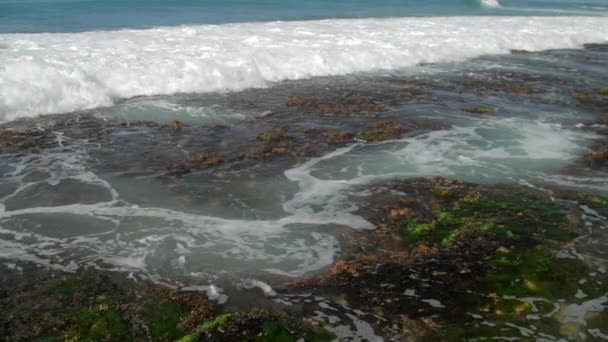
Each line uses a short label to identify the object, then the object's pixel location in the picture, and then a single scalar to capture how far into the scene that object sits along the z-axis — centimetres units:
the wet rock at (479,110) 1425
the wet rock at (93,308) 522
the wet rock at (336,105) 1417
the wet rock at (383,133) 1195
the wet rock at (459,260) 566
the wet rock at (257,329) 517
